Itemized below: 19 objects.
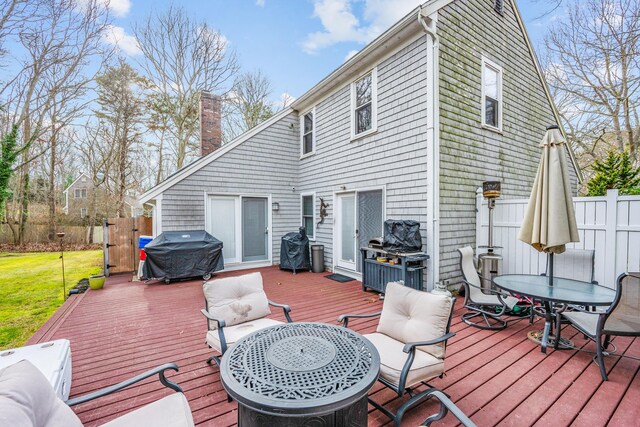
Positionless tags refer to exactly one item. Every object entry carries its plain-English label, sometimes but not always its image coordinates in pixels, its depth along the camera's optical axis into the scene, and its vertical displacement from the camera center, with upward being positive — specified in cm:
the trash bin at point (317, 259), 751 -141
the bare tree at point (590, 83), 721 +419
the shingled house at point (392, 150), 513 +135
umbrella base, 321 -161
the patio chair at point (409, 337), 203 -110
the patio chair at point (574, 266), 399 -87
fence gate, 759 -106
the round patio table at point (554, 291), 295 -97
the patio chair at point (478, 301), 382 -134
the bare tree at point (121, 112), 1225 +436
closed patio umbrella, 330 +5
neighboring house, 1423 +14
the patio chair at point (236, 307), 277 -106
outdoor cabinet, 483 -116
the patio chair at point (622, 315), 259 -103
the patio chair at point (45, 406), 110 -91
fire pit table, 137 -96
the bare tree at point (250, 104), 1513 +569
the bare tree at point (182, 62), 1269 +683
